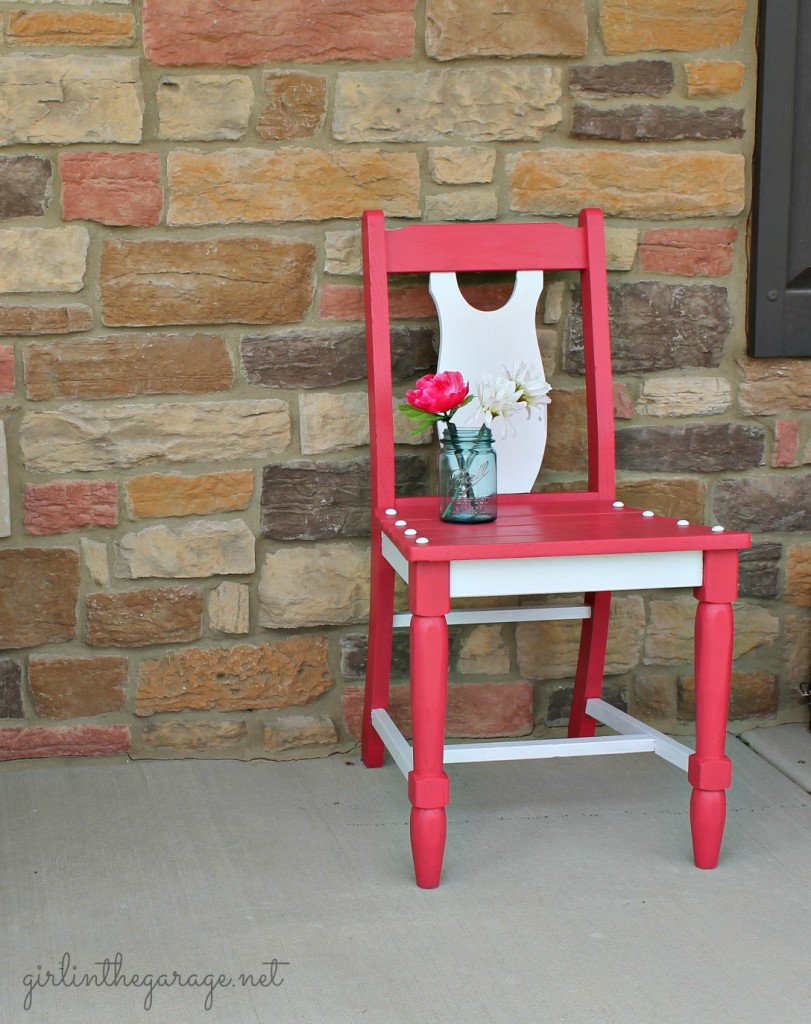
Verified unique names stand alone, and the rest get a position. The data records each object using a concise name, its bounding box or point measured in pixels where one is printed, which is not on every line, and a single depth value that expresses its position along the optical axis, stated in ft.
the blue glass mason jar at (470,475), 11.20
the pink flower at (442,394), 11.07
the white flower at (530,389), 11.27
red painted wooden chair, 10.70
